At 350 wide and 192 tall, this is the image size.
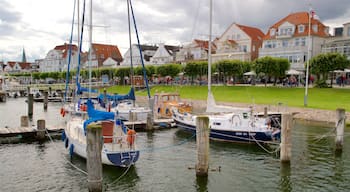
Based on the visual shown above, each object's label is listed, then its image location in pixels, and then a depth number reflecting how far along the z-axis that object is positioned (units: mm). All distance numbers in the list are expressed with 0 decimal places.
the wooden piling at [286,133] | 19312
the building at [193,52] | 98725
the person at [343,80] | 58684
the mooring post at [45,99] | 55256
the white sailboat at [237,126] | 25219
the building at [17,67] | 190125
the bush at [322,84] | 57594
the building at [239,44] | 86625
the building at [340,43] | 66188
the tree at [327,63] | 56781
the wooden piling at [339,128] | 22219
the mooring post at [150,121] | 31859
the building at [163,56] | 111188
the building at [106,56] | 130750
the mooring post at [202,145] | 16428
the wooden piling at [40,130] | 27172
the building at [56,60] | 155788
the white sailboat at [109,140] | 18609
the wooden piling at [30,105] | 47281
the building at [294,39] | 72875
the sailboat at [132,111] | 33875
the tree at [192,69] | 79125
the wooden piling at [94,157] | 13227
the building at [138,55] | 119562
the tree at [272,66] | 63234
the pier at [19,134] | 26406
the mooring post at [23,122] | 30500
